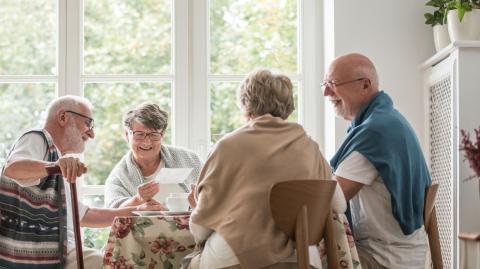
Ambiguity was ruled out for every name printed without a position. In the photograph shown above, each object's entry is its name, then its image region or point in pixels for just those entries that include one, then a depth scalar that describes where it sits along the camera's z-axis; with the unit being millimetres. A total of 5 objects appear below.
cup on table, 3322
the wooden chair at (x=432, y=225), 3143
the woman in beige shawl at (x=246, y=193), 2721
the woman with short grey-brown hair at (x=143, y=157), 4023
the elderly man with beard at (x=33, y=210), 3354
